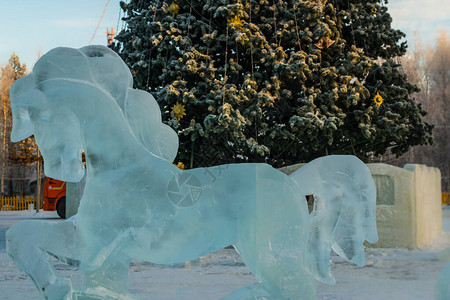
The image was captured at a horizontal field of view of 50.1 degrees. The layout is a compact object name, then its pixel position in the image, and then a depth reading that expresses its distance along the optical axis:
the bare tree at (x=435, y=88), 30.33
